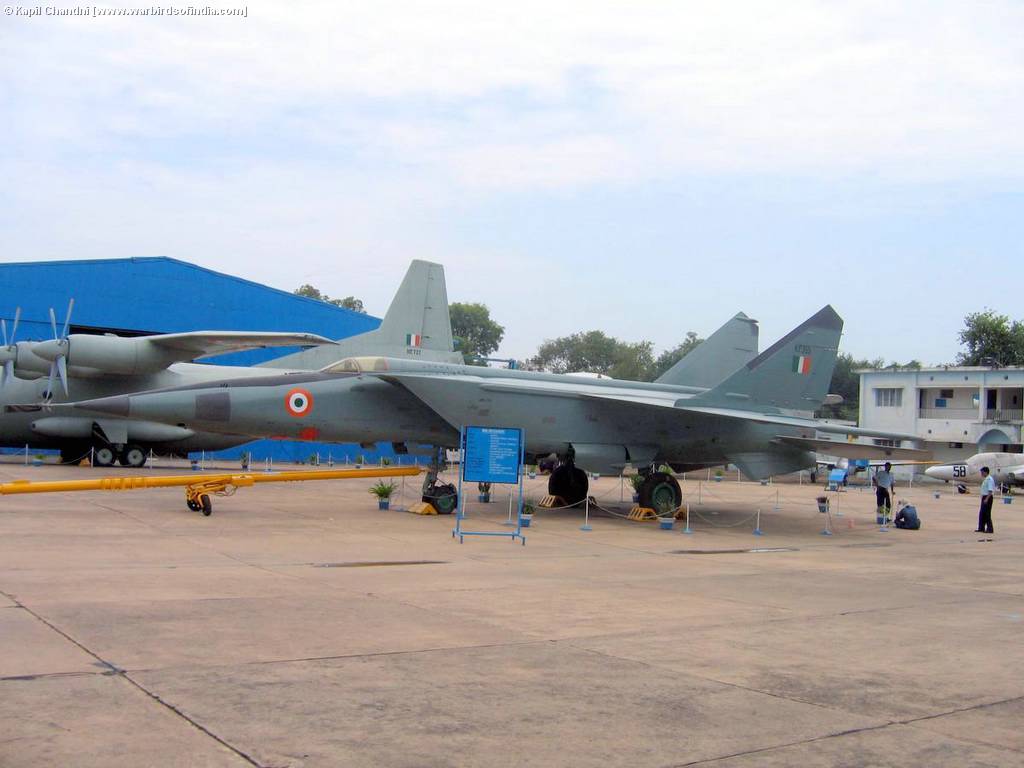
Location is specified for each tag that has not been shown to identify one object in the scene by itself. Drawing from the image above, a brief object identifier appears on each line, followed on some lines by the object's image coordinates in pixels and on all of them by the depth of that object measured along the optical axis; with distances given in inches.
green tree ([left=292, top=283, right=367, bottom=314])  4202.8
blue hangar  1282.0
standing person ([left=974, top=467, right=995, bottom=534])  722.8
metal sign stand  570.3
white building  2039.9
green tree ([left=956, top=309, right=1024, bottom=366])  2689.5
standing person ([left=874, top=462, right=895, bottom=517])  820.0
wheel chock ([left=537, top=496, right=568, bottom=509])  780.0
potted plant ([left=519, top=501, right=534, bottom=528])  627.8
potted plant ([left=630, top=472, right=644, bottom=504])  733.0
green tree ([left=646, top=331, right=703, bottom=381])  3735.2
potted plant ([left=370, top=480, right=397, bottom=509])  703.1
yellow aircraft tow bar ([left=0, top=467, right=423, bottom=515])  511.9
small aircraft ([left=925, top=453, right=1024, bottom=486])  1380.4
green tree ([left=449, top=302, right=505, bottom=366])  3959.2
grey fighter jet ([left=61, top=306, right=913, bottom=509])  627.8
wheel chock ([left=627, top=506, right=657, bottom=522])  713.6
